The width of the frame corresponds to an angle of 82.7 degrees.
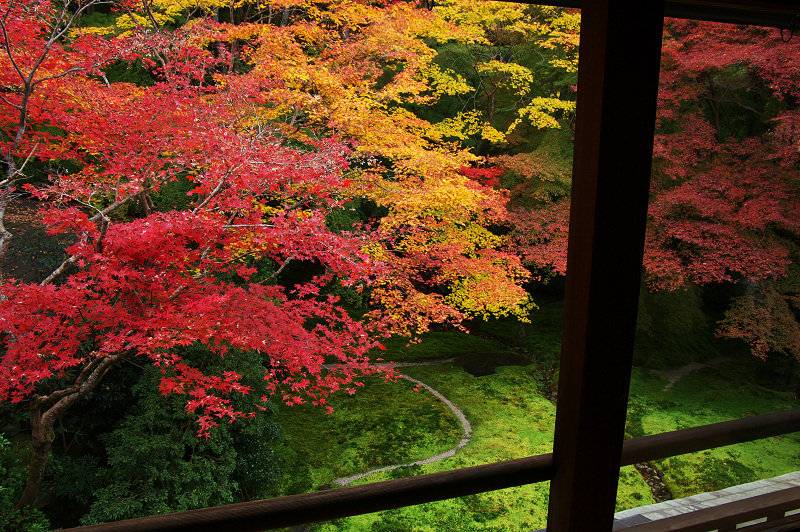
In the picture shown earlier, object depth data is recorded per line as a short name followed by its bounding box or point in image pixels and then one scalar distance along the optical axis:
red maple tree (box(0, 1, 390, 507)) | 2.95
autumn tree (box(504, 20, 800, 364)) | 5.64
